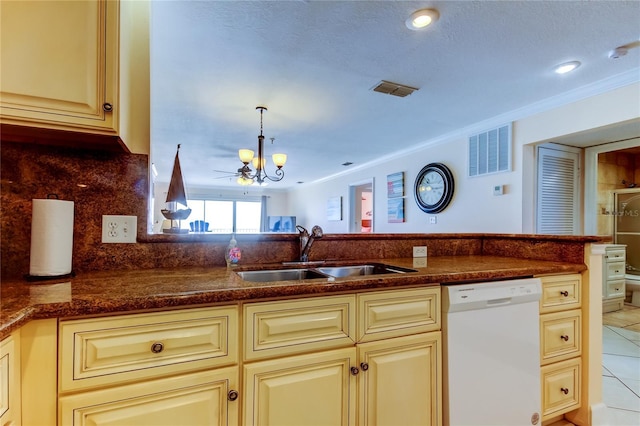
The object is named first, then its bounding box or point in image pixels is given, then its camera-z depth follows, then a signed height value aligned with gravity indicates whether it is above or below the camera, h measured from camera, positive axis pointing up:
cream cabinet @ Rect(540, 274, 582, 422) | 1.58 -0.65
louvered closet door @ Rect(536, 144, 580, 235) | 3.39 +0.32
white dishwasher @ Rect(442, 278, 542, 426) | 1.32 -0.60
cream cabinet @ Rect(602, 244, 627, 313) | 3.89 -0.73
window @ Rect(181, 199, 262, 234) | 9.30 +0.09
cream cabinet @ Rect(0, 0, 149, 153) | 0.95 +0.48
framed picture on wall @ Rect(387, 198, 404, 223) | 4.88 +0.13
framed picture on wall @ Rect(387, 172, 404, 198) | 4.90 +0.53
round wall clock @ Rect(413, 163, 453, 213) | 4.09 +0.42
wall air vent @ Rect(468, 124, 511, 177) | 3.39 +0.76
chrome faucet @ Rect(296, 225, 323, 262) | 1.67 -0.12
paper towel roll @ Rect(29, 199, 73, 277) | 1.11 -0.08
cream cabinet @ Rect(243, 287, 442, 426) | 1.04 -0.52
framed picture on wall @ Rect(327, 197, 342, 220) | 6.89 +0.21
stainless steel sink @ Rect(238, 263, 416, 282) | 1.50 -0.28
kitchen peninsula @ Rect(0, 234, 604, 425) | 0.81 -0.29
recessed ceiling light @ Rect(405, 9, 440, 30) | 1.74 +1.14
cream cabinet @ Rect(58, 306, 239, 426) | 0.83 -0.44
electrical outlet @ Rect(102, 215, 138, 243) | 1.34 -0.06
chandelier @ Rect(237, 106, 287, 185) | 3.60 +0.67
